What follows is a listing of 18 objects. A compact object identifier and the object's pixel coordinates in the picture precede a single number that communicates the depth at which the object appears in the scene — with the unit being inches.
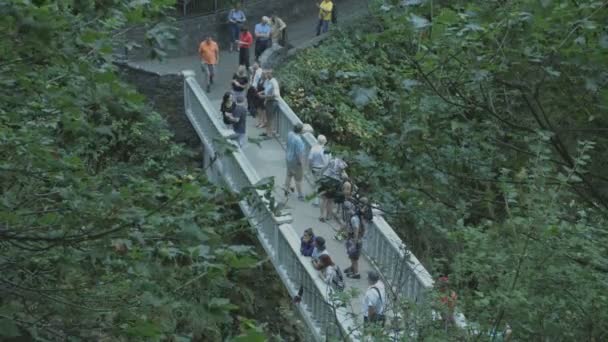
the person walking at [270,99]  672.4
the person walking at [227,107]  621.6
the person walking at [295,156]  571.2
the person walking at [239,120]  620.1
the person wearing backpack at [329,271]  463.5
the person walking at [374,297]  403.6
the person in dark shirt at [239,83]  653.9
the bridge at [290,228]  418.1
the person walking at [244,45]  780.6
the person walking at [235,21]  848.3
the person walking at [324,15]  904.9
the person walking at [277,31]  840.3
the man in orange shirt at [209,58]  760.3
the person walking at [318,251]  487.2
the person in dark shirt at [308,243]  502.0
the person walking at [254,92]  686.5
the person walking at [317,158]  547.8
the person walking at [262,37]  800.9
